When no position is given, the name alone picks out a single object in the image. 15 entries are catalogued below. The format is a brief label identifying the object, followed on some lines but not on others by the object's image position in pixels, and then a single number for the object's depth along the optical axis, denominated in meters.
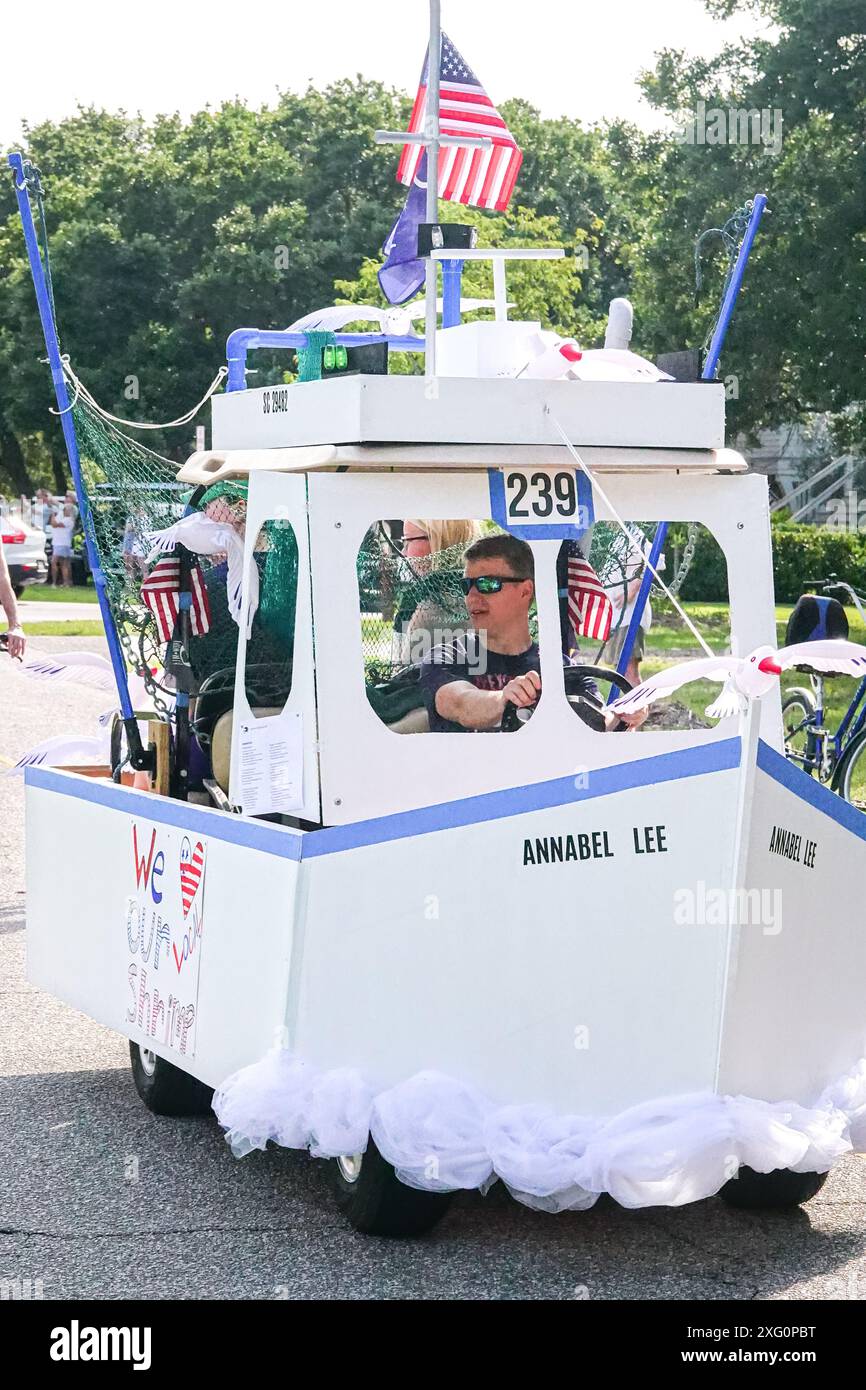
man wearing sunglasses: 12.02
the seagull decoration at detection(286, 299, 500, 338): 14.48
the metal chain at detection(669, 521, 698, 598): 12.19
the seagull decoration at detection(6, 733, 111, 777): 15.68
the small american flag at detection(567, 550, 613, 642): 12.57
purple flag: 15.45
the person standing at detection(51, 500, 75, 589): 78.94
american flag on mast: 14.85
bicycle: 21.94
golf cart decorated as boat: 9.63
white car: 70.25
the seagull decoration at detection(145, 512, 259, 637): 13.38
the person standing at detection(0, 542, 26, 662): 15.60
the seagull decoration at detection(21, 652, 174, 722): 15.12
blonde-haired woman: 12.29
